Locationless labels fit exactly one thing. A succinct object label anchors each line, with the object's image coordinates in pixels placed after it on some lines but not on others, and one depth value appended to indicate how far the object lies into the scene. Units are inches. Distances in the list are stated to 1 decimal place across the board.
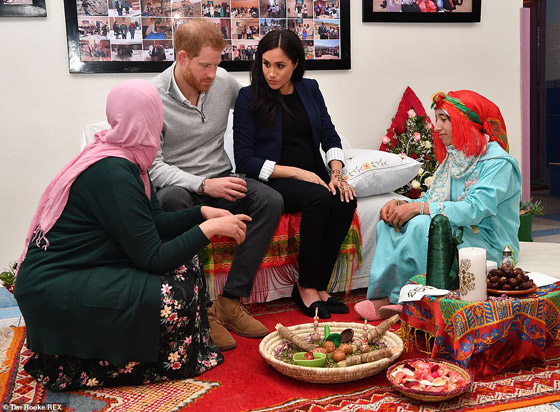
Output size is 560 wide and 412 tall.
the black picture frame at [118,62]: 133.2
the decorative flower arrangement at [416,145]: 150.0
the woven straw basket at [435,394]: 70.4
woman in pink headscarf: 75.9
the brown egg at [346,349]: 84.4
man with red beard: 102.9
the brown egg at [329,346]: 85.4
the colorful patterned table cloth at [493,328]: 77.1
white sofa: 121.2
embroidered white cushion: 121.5
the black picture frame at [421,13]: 154.9
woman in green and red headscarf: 98.7
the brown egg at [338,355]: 82.4
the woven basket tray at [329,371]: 77.2
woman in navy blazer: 110.2
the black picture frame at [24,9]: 128.9
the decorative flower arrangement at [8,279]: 116.4
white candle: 78.8
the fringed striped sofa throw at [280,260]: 110.4
